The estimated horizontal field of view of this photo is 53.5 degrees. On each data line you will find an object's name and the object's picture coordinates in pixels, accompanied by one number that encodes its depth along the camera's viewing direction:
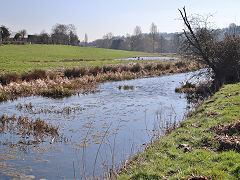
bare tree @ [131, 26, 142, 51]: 138.38
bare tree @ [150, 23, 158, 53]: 136.35
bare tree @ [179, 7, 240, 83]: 20.44
